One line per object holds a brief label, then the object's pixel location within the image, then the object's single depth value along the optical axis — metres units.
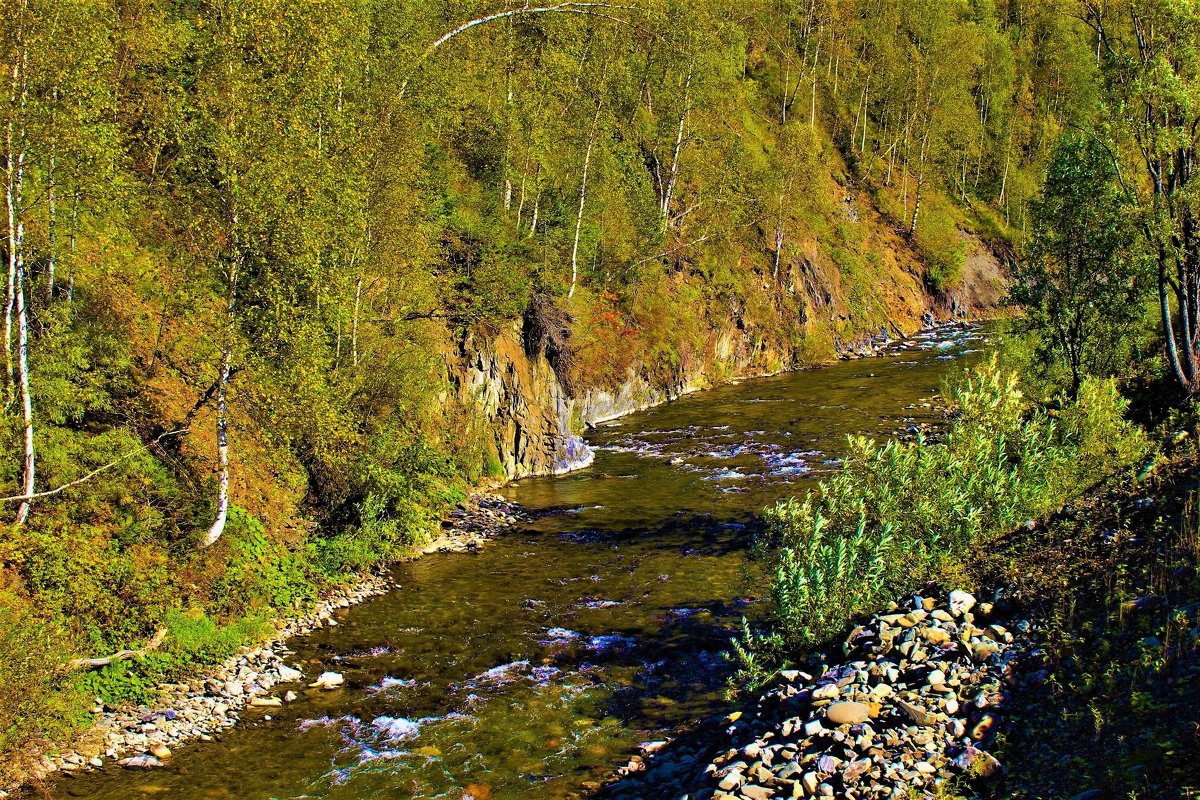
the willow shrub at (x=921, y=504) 13.79
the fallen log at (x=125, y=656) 14.32
